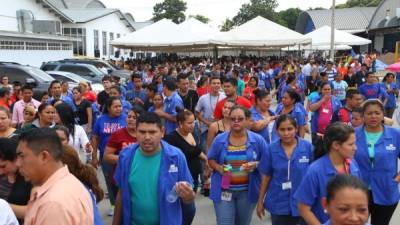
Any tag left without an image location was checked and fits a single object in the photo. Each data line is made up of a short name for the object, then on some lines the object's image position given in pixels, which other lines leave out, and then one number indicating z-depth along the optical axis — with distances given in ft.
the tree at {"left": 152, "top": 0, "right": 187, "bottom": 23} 310.24
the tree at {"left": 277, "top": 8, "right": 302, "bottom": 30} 331.98
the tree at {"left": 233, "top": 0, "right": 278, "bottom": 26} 337.43
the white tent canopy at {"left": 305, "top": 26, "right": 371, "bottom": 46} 85.92
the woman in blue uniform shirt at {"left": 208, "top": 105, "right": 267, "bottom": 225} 15.53
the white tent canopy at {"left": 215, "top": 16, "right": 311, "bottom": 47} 61.05
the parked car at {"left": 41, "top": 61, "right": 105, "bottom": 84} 69.51
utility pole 81.35
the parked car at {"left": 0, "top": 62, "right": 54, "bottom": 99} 52.24
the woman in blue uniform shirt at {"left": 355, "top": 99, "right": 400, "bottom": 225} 15.42
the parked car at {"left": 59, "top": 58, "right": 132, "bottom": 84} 77.27
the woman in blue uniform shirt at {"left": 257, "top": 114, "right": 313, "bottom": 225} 14.84
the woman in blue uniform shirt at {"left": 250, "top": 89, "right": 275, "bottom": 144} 21.49
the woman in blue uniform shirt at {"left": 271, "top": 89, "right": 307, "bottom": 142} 22.84
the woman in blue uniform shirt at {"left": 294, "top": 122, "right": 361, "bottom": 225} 11.88
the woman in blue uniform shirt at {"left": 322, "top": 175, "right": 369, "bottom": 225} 7.86
